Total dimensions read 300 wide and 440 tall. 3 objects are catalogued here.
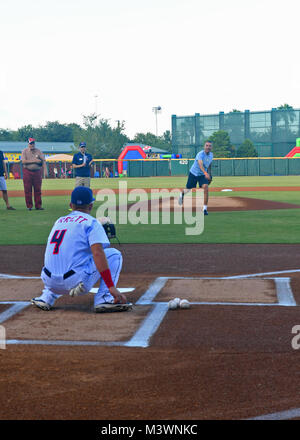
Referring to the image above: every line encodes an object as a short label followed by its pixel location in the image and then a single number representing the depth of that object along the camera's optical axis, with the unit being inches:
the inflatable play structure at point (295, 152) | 2742.4
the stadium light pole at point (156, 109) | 4105.3
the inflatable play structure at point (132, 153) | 2785.4
